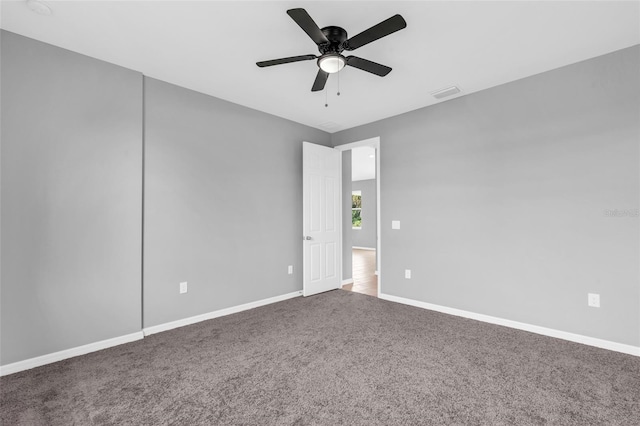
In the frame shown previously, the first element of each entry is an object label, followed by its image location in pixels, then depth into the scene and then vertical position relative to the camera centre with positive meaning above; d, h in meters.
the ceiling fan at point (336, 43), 1.78 +1.19
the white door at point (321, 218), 4.44 -0.05
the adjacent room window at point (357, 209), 11.66 +0.24
